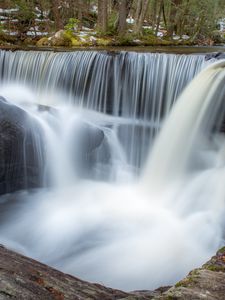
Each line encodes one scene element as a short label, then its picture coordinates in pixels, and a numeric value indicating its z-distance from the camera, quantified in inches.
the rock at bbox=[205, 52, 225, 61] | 307.7
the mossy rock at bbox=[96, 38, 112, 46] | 541.3
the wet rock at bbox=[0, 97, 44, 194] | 251.1
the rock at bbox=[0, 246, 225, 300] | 88.1
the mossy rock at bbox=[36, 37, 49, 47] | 550.9
